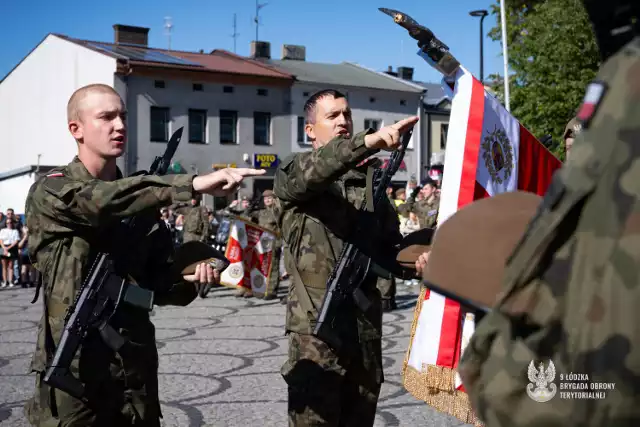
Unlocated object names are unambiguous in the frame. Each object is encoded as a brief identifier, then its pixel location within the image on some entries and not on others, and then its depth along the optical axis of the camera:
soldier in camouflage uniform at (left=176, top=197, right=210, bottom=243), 19.69
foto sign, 44.72
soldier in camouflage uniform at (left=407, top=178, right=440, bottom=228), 18.22
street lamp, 30.64
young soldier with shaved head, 3.54
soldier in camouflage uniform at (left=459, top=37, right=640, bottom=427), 1.15
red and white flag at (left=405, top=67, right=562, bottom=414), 4.04
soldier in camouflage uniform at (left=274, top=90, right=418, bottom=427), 4.31
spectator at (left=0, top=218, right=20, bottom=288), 20.98
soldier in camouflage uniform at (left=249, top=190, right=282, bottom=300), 16.86
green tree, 22.64
